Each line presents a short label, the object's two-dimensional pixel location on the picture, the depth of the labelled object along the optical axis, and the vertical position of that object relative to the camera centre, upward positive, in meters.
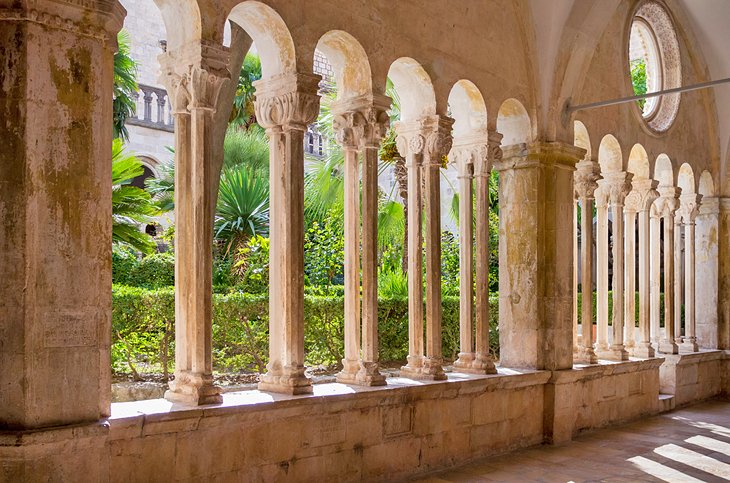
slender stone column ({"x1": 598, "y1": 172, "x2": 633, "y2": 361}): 8.55 +0.02
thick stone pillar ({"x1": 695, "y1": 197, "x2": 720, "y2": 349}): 10.55 -0.35
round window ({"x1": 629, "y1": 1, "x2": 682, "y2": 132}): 9.57 +2.18
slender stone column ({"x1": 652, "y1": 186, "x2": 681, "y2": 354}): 9.66 -0.04
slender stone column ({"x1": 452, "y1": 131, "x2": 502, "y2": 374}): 6.65 -0.01
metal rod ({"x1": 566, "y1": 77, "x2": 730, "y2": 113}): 7.19 +1.28
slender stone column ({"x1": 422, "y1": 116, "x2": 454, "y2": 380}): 6.21 +0.25
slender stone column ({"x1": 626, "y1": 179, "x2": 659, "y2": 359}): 9.10 +0.03
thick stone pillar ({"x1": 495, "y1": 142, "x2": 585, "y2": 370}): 7.17 -0.11
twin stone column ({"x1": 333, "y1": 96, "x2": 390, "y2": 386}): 5.60 +0.15
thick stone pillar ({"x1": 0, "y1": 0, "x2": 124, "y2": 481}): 3.66 +0.06
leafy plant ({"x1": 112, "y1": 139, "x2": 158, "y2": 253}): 6.87 +0.42
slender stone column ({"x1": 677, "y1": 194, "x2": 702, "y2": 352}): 10.14 -0.25
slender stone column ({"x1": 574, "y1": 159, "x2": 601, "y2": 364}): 7.93 +0.04
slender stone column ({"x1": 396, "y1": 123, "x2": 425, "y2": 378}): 6.10 -0.22
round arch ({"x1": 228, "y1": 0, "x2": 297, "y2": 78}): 5.00 +1.33
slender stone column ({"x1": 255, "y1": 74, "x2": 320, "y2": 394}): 5.07 +0.18
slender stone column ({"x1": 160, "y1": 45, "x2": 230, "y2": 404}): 4.57 +0.22
